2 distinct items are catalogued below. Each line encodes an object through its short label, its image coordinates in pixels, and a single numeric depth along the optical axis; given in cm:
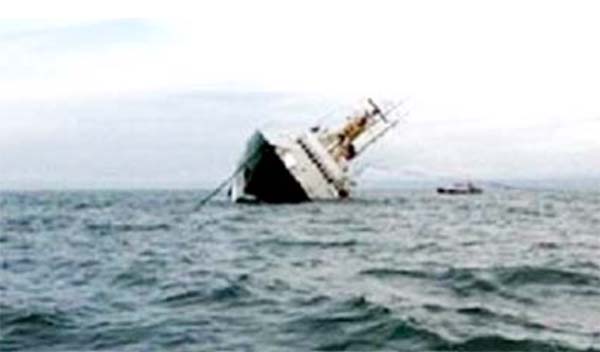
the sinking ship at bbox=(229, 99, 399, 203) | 5259
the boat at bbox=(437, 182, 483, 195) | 10725
